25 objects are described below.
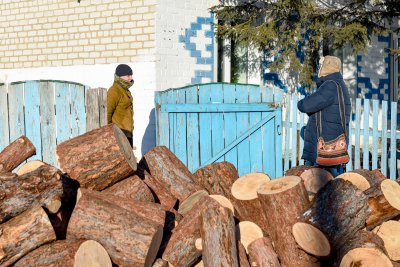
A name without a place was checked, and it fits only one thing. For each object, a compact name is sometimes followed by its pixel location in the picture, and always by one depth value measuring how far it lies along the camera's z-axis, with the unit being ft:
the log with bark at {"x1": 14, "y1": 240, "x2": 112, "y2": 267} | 16.49
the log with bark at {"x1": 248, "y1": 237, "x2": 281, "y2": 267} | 18.10
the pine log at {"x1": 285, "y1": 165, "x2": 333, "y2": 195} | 21.24
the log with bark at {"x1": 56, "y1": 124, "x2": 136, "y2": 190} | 19.93
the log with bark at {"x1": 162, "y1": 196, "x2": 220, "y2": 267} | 18.02
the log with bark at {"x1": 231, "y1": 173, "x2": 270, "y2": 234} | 19.93
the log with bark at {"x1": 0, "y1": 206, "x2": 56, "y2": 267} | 17.06
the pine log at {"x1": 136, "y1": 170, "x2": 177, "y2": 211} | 21.30
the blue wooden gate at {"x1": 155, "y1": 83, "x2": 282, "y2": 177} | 28.55
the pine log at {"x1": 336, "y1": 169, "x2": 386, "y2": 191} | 21.01
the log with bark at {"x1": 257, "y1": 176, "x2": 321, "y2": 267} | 18.16
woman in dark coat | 22.75
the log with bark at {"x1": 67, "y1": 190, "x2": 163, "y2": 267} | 16.93
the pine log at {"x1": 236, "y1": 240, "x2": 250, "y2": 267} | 18.06
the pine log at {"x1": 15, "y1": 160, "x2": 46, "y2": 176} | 21.26
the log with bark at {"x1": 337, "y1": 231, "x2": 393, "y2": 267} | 16.55
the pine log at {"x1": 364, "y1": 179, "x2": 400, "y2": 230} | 18.97
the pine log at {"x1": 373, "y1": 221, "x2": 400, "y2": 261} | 18.65
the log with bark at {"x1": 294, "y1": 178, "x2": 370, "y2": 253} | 18.07
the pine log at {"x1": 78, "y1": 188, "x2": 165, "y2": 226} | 18.25
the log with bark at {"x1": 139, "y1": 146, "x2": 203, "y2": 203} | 22.31
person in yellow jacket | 27.71
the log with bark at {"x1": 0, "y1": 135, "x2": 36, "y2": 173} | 22.90
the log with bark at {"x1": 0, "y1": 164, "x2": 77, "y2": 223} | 18.10
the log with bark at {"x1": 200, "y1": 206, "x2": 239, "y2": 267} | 17.25
